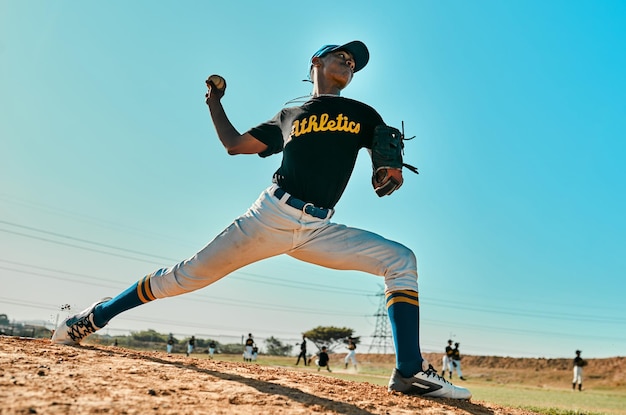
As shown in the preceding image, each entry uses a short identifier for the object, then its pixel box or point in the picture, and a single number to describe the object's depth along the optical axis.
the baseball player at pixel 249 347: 31.16
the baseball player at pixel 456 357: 26.78
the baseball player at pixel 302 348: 30.40
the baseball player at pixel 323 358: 24.06
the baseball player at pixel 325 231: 3.62
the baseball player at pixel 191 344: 35.51
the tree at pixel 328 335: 65.50
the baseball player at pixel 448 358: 26.38
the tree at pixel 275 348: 60.00
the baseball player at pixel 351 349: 26.05
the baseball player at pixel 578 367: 22.98
